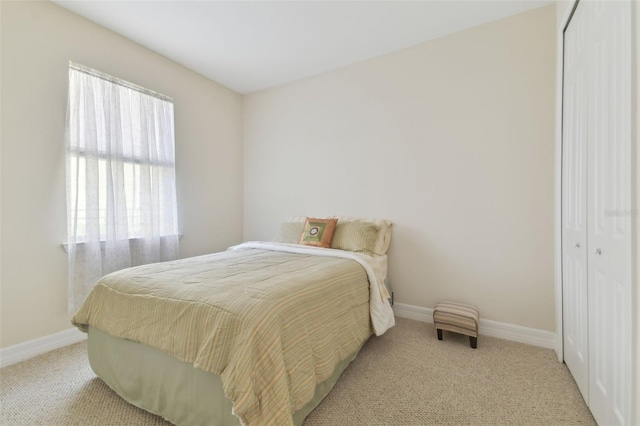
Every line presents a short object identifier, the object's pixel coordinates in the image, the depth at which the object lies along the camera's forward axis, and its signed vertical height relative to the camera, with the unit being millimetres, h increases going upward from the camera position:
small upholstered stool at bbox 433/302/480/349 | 2170 -863
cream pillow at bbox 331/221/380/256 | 2619 -248
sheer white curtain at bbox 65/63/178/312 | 2291 +305
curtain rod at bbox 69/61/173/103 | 2314 +1190
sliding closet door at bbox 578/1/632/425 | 1109 -11
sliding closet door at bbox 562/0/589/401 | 1585 +40
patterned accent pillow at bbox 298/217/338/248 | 2746 -217
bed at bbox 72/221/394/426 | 1140 -606
